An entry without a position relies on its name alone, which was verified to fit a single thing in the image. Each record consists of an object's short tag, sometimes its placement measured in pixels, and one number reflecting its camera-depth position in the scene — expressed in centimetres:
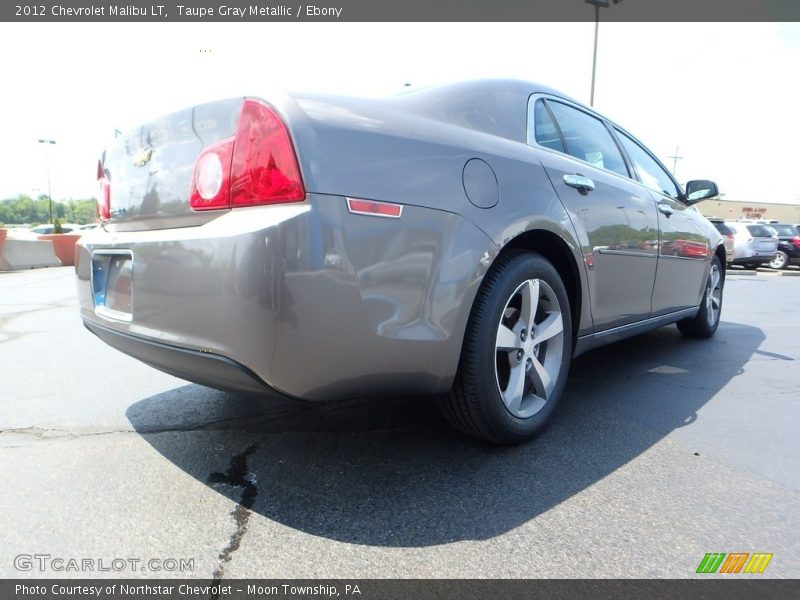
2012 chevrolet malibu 167
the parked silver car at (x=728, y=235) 1608
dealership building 6325
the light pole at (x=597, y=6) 1511
